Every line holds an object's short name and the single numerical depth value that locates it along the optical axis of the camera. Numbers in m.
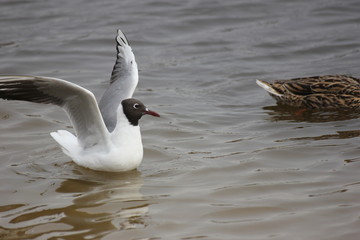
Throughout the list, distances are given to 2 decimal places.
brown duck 19.91
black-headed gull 13.51
